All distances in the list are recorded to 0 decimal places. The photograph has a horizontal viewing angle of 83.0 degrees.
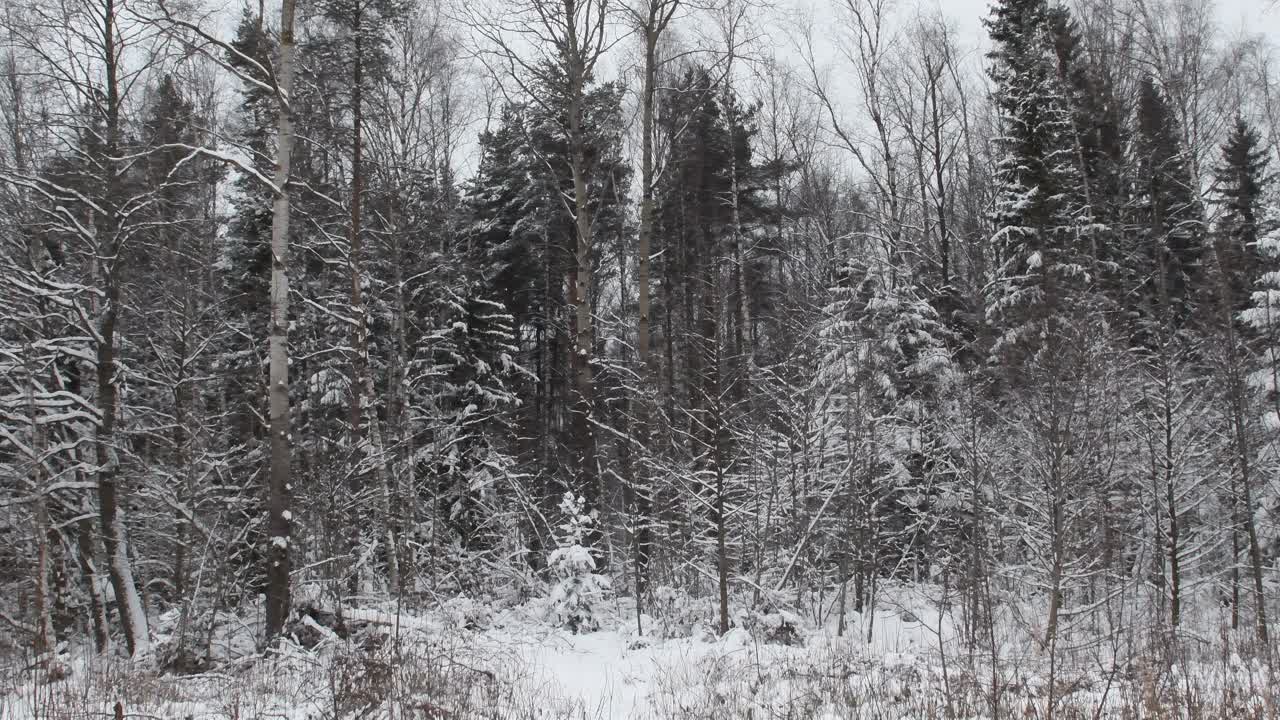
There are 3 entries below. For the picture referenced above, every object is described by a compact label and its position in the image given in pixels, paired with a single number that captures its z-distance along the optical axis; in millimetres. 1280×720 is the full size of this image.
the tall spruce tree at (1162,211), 21125
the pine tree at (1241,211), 16609
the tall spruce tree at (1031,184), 17984
